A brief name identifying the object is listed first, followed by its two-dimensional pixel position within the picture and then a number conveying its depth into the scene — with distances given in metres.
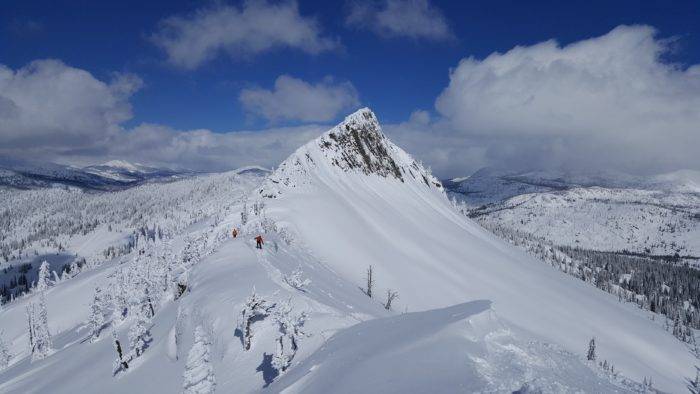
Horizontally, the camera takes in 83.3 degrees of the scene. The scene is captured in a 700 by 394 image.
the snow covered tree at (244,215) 69.78
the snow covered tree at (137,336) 28.28
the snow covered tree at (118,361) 26.97
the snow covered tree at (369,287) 55.80
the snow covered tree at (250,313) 20.91
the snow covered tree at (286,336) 17.98
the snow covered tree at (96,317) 46.58
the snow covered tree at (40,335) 65.14
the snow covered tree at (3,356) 72.75
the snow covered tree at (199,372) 13.76
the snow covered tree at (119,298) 41.17
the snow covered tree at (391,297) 52.14
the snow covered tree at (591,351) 54.63
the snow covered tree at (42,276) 97.44
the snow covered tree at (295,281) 31.33
